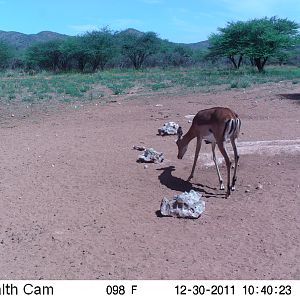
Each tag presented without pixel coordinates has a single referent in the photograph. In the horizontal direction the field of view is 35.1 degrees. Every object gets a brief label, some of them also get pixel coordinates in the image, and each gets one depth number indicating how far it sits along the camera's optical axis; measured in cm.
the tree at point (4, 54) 5438
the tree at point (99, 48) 5156
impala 684
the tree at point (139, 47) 5569
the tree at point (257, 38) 3503
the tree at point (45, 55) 5408
